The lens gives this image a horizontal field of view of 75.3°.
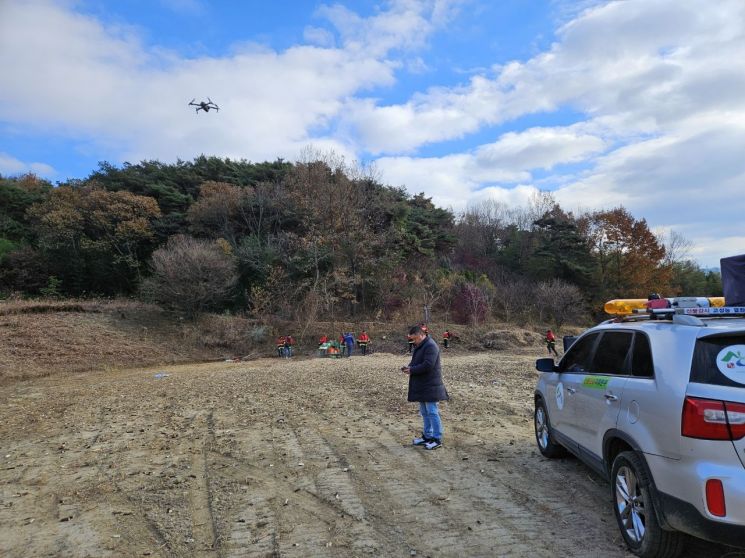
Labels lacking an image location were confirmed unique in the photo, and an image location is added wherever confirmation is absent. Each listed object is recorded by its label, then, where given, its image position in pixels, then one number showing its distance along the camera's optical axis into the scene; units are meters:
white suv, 2.79
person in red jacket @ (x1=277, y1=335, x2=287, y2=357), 23.45
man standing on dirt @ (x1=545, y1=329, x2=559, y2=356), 19.48
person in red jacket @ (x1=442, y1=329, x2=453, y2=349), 23.82
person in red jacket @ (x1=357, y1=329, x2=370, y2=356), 22.91
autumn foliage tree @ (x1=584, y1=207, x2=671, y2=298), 40.50
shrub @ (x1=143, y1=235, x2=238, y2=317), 25.19
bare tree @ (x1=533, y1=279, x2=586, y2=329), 35.62
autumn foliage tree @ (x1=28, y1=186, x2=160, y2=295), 31.80
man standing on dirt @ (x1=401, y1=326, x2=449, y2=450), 6.23
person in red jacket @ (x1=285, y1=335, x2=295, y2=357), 23.27
